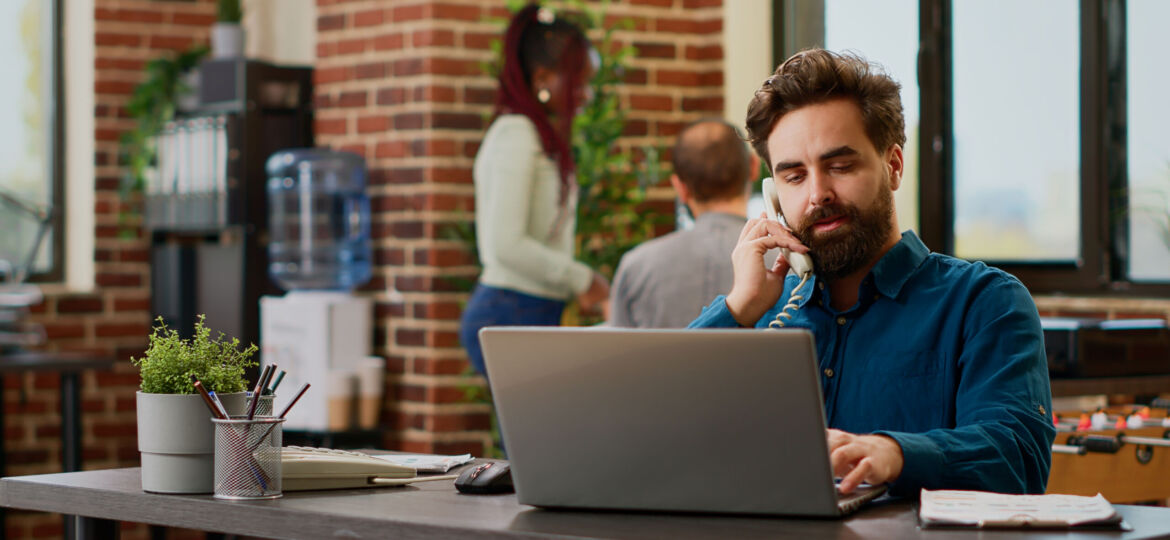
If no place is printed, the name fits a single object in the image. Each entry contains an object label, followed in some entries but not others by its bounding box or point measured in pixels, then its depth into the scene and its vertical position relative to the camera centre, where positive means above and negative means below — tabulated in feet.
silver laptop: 10.06 -0.79
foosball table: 14.11 -1.58
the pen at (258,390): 11.03 -0.78
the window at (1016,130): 19.30 +0.70
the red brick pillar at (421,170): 20.91 +0.40
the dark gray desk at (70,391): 22.17 -1.89
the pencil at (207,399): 11.02 -0.81
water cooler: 21.17 -0.82
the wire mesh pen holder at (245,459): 10.89 -1.03
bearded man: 11.42 -0.43
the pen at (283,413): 10.92 -0.88
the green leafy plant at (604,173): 21.02 +0.36
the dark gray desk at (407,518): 10.09 -1.17
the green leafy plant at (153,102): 25.34 +1.31
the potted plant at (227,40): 24.14 +1.93
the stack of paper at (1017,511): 10.04 -1.10
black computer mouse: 11.08 -1.15
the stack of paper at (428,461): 11.73 -1.20
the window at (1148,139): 18.33 +0.57
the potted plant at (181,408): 11.09 -0.85
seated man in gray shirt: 16.22 -0.29
